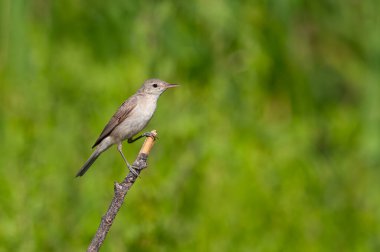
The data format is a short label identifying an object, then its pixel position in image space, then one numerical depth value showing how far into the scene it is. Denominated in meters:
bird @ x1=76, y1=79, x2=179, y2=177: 12.94
